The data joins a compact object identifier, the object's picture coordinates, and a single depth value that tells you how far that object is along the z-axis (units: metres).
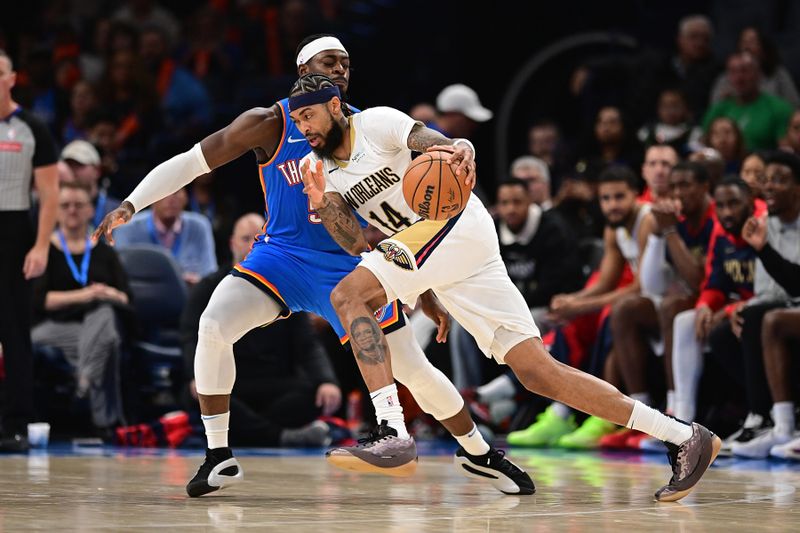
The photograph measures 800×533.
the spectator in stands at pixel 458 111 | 18.73
